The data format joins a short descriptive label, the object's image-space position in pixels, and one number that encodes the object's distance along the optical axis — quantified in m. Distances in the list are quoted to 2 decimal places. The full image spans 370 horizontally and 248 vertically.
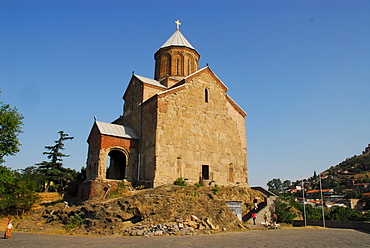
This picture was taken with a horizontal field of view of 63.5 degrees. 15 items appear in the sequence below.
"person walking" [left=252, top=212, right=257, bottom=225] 19.14
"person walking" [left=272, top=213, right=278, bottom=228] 20.06
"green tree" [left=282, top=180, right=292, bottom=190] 111.12
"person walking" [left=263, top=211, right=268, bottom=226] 19.45
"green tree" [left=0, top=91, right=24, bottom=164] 18.19
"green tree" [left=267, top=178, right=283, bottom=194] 105.31
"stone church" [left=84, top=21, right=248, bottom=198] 21.30
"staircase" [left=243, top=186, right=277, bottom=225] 20.08
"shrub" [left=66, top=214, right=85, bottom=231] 16.00
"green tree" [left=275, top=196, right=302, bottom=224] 20.91
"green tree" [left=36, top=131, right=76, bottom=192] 32.22
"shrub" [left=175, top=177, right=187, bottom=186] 20.36
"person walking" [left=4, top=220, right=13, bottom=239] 14.15
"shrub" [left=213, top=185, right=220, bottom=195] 20.53
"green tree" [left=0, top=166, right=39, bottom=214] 20.72
